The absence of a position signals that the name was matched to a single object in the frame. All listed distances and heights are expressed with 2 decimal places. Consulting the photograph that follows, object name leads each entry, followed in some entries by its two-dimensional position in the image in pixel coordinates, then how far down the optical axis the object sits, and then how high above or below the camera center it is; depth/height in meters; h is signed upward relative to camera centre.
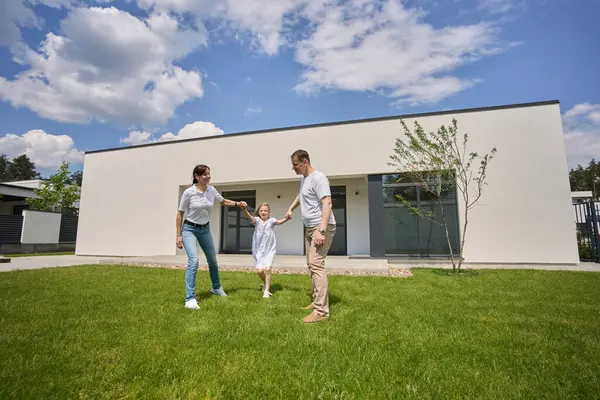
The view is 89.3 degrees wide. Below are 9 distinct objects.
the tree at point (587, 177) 45.88 +9.13
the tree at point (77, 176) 67.31 +13.39
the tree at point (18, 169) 56.42 +12.35
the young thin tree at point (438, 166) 7.46 +1.88
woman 4.03 +0.20
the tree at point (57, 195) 20.41 +2.84
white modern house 8.92 +1.76
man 3.28 +0.15
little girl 4.89 -0.08
